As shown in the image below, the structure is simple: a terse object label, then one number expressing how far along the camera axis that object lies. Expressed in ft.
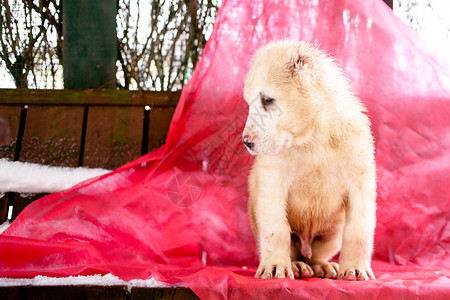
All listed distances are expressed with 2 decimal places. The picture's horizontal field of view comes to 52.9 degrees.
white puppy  5.52
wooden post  8.84
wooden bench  8.27
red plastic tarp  6.88
